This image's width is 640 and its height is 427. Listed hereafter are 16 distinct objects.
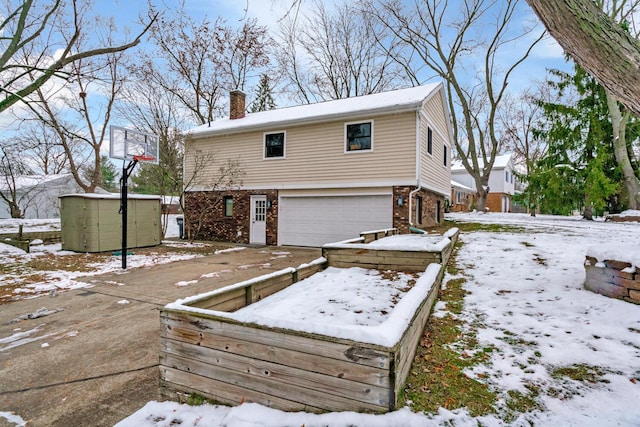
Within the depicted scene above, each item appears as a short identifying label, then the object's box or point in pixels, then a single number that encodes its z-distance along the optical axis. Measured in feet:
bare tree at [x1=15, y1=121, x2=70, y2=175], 59.33
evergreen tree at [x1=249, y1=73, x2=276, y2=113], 89.76
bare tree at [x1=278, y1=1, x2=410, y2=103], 66.85
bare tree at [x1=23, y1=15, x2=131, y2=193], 56.67
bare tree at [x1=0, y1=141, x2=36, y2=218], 56.67
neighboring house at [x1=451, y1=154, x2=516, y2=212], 101.81
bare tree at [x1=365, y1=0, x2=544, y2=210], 59.36
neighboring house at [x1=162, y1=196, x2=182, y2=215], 93.91
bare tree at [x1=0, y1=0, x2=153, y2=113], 27.02
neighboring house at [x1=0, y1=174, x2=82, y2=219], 68.44
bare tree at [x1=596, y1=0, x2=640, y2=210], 44.52
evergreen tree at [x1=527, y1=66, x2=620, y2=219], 48.55
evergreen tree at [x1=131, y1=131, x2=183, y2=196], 40.04
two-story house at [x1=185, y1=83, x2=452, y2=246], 33.47
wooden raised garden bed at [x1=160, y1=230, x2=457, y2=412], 5.97
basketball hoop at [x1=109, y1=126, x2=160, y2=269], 24.83
